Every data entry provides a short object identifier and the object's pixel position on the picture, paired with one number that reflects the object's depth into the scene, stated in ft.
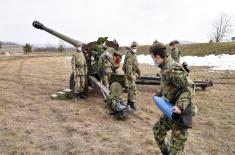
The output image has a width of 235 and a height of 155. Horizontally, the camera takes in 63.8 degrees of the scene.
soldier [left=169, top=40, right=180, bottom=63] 23.82
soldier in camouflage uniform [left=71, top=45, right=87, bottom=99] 19.69
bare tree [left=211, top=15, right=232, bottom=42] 138.38
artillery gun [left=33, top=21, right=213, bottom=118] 20.07
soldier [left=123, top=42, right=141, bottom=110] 16.71
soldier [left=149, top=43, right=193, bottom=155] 7.78
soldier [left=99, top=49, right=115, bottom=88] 19.75
